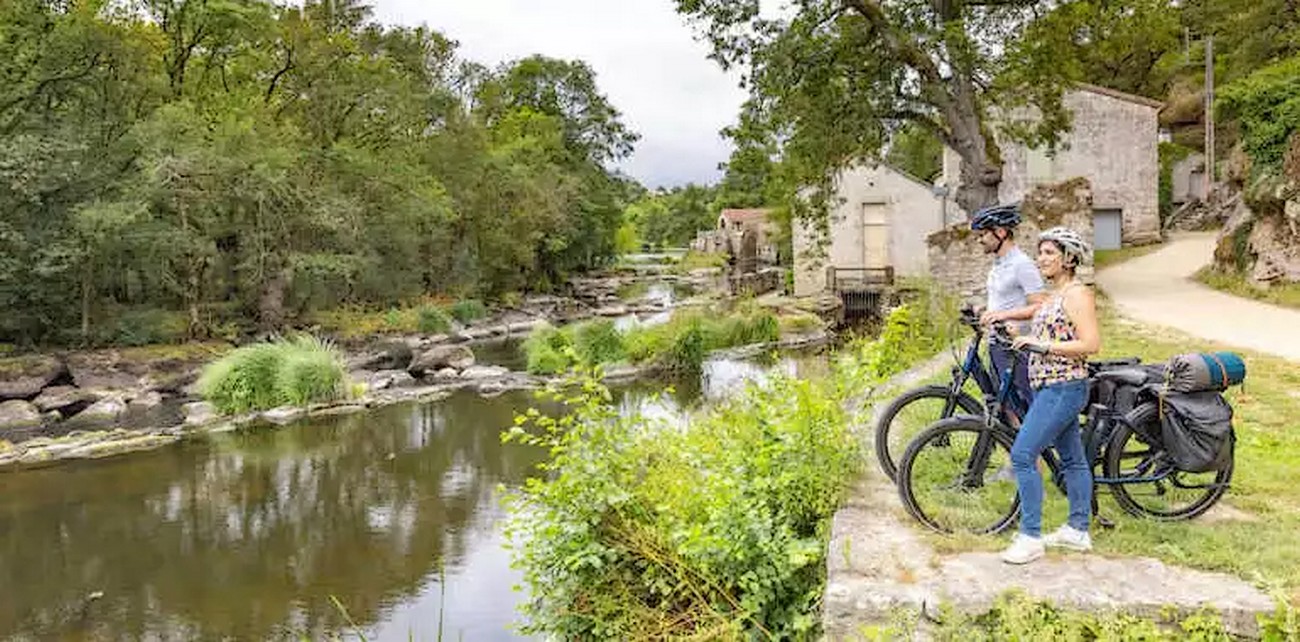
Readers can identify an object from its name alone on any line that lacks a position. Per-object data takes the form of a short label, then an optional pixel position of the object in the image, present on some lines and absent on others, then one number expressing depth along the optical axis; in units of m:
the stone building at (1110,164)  26.38
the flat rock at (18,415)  16.39
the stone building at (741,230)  52.47
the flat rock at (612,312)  33.28
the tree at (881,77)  14.35
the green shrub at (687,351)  18.62
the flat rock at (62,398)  17.38
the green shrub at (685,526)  4.52
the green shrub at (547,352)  19.42
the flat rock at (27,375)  17.78
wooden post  27.92
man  4.53
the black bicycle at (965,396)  4.56
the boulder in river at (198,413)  15.84
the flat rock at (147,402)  17.73
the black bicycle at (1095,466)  4.33
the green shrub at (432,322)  28.27
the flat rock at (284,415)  15.83
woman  3.84
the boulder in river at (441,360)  20.61
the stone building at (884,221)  27.98
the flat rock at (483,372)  19.69
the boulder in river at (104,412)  16.66
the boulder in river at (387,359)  22.00
